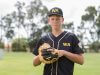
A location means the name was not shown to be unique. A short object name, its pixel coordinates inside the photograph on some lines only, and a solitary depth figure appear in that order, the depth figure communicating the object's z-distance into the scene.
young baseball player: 4.96
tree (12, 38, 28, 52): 81.94
